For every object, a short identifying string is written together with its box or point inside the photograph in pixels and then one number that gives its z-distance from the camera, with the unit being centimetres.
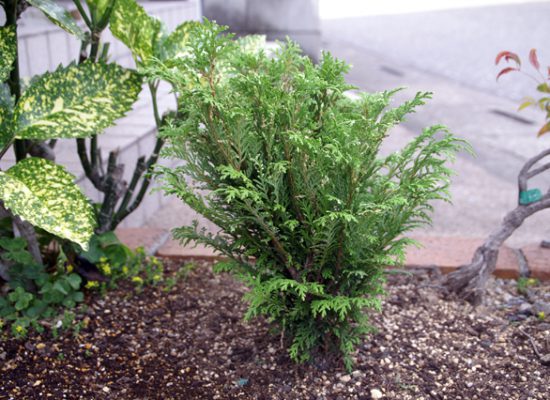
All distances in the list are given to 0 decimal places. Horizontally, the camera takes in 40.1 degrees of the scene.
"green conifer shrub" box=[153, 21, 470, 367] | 77
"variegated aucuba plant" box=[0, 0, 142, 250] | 81
